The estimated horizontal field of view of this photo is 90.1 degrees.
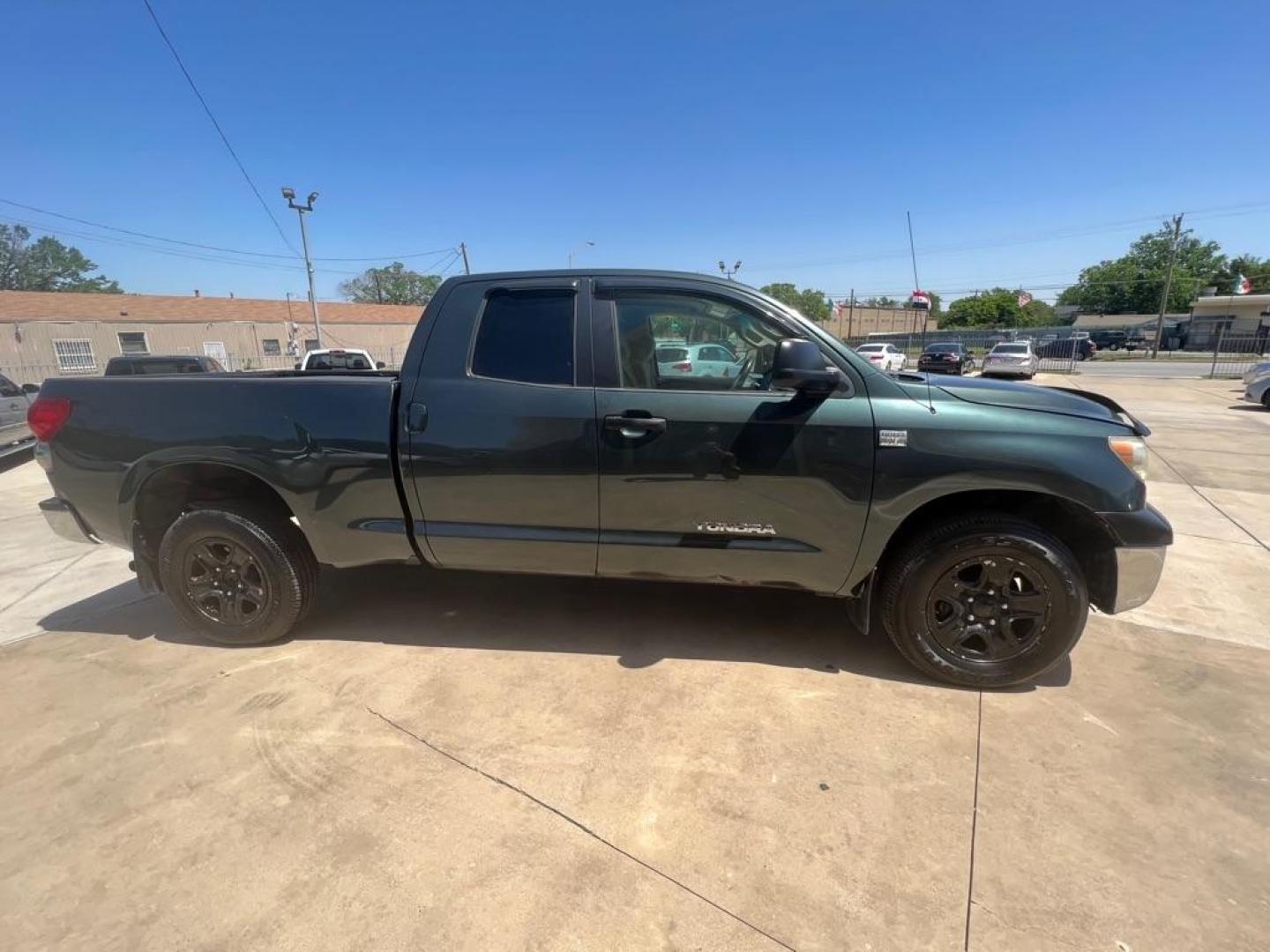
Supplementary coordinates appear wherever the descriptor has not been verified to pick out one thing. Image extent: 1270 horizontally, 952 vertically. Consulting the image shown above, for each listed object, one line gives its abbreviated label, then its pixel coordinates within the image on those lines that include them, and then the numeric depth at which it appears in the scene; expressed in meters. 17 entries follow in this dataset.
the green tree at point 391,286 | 93.12
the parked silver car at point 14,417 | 9.34
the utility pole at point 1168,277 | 43.19
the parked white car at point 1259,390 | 13.87
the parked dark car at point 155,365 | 11.46
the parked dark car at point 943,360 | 25.62
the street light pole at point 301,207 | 22.00
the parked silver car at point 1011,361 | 23.80
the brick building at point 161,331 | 32.53
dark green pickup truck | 2.79
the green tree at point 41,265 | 69.06
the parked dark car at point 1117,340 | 52.44
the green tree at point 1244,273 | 69.75
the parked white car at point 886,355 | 24.61
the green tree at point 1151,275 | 71.88
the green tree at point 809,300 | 90.28
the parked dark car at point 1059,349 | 38.00
